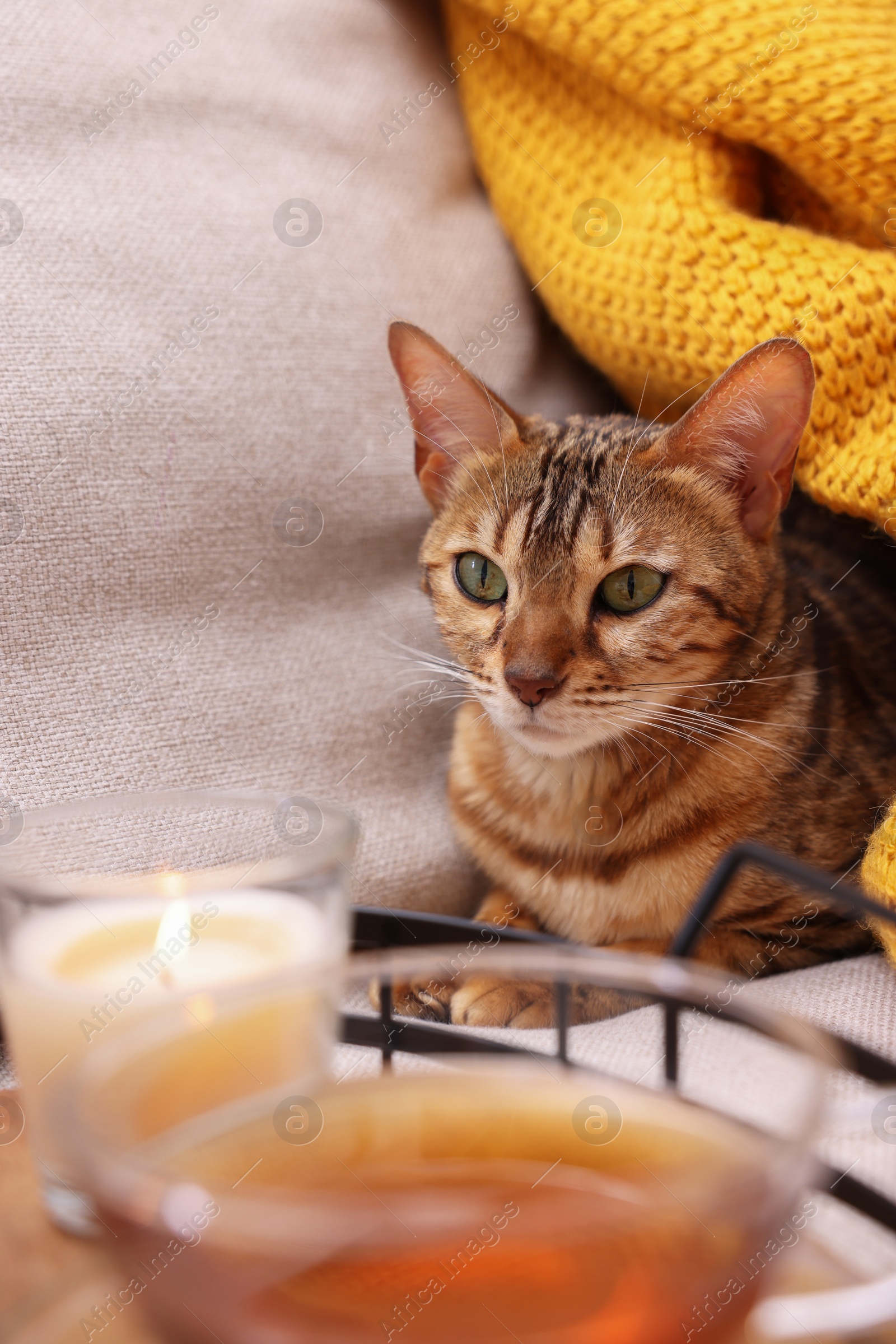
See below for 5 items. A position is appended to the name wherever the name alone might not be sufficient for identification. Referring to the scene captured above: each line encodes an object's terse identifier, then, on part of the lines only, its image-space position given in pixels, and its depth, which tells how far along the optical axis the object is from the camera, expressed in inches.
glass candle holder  16.5
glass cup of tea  10.5
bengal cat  22.2
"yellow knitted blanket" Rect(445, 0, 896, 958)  22.9
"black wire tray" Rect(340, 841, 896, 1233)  16.0
